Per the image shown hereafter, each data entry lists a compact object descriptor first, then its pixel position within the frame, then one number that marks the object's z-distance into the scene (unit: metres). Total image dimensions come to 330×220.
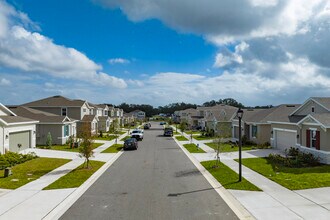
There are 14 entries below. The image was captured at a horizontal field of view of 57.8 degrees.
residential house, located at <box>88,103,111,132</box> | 64.69
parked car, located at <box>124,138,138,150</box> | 33.81
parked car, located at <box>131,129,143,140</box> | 45.72
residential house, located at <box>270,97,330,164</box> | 22.59
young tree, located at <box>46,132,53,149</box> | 34.47
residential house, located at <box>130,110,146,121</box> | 148.49
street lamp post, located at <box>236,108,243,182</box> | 16.58
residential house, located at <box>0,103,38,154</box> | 25.56
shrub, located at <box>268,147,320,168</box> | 21.84
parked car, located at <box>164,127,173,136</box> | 55.72
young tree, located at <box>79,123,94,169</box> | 21.34
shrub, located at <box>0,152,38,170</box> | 21.78
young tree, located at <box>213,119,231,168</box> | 22.66
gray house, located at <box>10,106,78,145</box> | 37.31
